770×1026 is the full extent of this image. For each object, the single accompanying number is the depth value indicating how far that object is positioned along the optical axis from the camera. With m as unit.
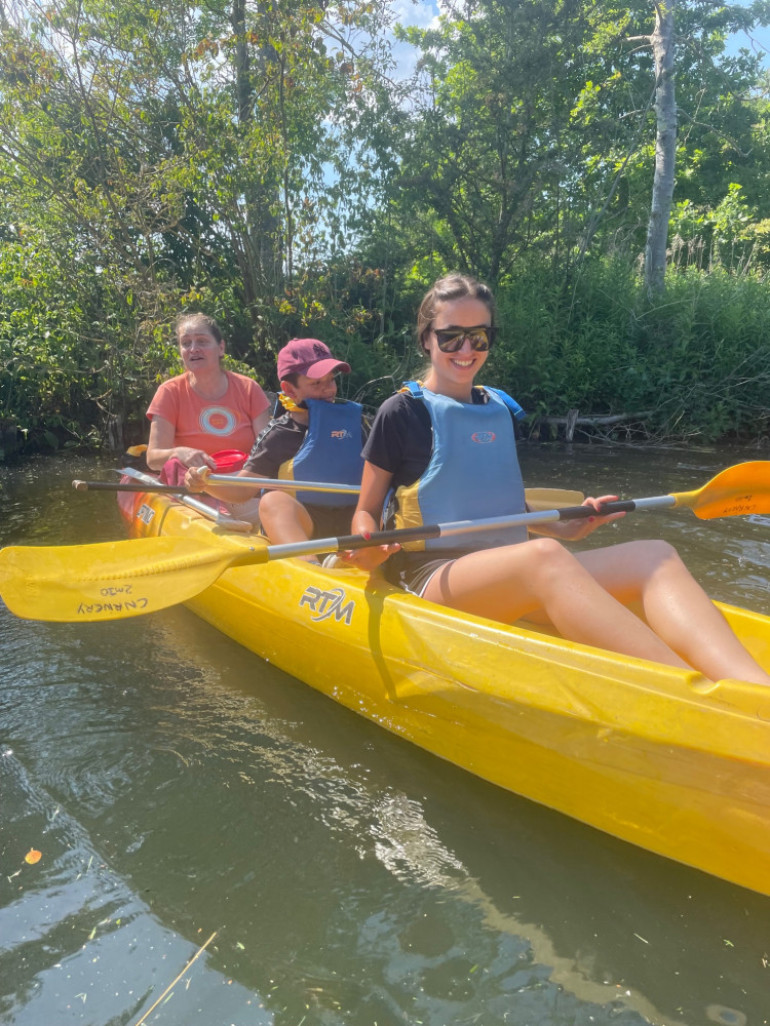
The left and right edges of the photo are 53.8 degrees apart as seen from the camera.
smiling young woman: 1.84
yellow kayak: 1.53
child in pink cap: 3.18
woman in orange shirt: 3.92
